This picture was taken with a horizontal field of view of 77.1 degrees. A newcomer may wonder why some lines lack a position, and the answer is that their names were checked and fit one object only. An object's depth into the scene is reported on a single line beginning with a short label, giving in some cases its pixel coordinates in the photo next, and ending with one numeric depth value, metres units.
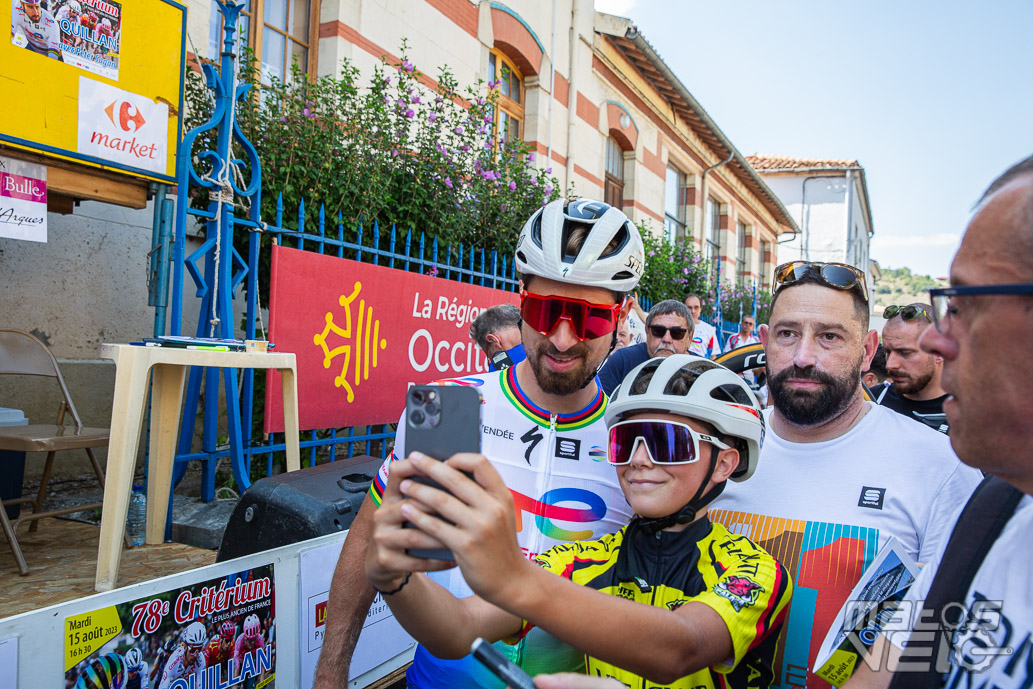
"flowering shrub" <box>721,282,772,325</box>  17.19
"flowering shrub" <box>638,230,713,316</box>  12.00
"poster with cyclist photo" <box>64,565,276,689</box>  1.96
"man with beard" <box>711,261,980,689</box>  1.89
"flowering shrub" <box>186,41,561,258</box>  5.34
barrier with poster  1.86
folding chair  3.55
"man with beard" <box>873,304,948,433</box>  4.28
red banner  4.41
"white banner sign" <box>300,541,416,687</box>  2.69
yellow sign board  3.41
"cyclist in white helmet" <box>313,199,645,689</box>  1.94
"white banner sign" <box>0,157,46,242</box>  3.43
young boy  0.97
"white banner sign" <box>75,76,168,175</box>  3.66
